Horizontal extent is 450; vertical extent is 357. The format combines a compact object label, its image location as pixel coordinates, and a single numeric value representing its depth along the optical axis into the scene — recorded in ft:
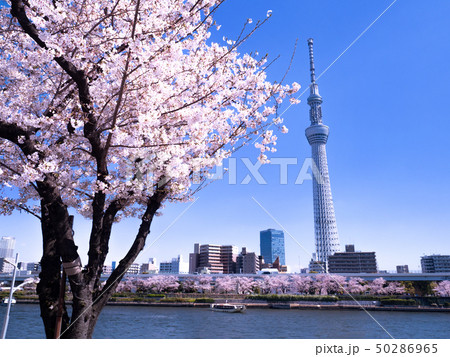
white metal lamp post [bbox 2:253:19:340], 50.31
